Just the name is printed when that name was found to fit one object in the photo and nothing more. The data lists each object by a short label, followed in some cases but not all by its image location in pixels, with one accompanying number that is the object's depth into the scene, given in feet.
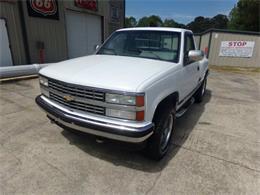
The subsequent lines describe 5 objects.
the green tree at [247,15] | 79.20
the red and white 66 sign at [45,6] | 29.13
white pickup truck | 6.82
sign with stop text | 44.55
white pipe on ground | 22.80
